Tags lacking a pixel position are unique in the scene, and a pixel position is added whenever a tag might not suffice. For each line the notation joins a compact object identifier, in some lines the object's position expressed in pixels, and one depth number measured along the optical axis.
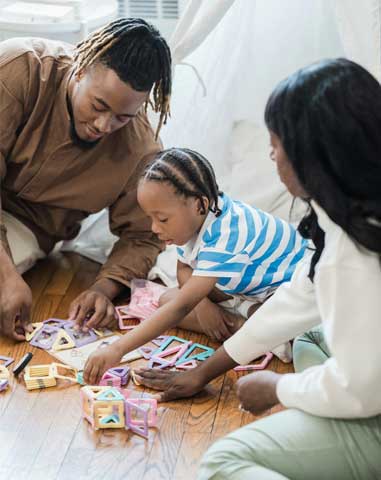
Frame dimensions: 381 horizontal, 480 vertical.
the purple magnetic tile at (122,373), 1.95
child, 1.91
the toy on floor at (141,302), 2.16
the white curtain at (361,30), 2.14
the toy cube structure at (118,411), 1.82
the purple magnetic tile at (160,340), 2.08
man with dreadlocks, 2.02
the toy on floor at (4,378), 1.93
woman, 1.45
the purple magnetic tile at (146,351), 2.03
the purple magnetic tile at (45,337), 2.06
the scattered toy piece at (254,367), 2.00
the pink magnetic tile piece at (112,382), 1.94
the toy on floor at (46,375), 1.94
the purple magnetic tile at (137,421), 1.81
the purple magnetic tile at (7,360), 2.00
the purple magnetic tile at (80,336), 2.07
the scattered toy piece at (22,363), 1.97
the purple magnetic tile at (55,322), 2.13
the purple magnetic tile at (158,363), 2.00
